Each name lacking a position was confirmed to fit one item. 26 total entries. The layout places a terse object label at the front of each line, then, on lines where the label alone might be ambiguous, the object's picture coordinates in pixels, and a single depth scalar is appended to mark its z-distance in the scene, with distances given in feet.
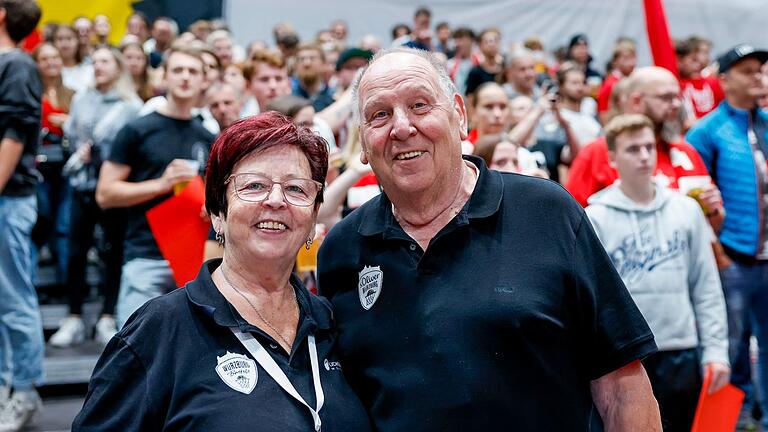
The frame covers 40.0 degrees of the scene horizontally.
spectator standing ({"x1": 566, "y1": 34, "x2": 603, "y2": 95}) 40.97
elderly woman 7.97
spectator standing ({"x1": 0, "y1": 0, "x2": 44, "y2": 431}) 17.60
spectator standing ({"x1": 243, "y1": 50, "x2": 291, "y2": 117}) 21.66
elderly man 8.29
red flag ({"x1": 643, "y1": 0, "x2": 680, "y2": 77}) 23.26
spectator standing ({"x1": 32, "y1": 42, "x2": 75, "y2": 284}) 26.50
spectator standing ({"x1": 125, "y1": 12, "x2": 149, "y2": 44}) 38.24
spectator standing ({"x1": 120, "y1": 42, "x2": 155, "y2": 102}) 27.81
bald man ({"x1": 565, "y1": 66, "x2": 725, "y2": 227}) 17.71
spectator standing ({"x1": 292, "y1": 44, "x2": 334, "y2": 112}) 26.24
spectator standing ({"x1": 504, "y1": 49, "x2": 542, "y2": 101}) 29.30
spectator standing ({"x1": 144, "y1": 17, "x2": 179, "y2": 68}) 35.98
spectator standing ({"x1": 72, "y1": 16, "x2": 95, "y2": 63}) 34.73
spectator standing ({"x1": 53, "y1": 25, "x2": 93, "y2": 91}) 31.63
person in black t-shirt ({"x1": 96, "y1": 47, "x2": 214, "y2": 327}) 17.28
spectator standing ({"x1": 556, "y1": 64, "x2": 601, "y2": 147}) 26.76
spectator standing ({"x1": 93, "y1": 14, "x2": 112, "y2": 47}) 37.83
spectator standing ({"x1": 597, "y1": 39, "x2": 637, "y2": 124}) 37.32
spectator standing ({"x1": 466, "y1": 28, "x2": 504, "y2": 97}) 35.88
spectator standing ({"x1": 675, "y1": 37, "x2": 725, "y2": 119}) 31.99
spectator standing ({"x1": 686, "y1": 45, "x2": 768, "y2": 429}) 19.98
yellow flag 38.40
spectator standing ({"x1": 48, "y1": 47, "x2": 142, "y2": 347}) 22.49
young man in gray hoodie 15.34
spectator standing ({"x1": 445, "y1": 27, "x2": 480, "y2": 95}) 38.92
